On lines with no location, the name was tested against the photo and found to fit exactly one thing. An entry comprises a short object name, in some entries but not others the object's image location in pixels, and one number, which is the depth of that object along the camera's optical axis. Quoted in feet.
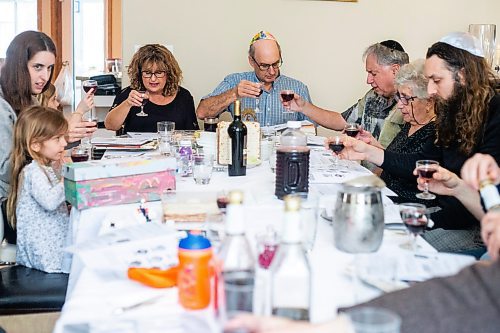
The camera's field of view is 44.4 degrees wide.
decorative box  6.03
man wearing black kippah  11.35
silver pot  4.70
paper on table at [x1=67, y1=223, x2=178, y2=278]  4.24
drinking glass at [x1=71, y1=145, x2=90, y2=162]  8.23
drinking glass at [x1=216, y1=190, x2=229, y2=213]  5.44
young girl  7.12
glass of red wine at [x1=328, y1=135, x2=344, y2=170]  8.21
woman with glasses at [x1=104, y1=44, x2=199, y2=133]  12.26
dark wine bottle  7.73
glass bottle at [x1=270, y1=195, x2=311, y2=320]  3.37
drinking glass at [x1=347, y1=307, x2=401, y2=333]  2.64
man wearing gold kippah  12.40
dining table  3.48
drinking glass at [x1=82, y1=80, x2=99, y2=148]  10.55
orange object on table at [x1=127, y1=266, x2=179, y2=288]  3.95
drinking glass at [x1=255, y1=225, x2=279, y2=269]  4.28
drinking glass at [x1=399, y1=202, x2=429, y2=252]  4.86
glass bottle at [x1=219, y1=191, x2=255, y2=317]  3.33
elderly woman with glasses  8.89
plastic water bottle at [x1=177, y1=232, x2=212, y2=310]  3.61
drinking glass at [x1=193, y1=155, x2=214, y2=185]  7.32
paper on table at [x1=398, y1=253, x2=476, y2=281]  4.10
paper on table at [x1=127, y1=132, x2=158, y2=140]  10.77
